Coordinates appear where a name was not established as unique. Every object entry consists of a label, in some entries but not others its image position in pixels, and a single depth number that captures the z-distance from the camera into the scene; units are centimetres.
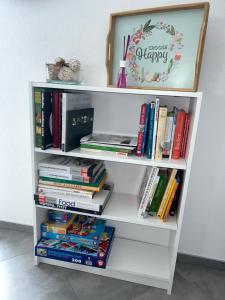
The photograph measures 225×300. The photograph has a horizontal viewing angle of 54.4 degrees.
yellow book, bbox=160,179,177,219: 113
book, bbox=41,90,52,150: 111
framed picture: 104
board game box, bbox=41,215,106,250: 135
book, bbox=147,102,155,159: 108
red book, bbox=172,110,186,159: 108
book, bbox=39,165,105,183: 121
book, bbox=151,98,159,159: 106
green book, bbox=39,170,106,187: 122
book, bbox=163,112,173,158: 109
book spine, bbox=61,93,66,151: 109
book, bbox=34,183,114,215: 120
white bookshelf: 111
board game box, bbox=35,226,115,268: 126
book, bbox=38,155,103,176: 121
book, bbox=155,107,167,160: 106
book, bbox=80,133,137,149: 116
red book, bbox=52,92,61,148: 115
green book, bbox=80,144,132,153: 115
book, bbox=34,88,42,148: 113
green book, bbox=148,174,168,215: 116
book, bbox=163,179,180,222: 114
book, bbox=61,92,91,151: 109
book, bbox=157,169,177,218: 112
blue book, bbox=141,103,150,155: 109
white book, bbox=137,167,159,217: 114
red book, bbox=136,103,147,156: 109
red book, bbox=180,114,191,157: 110
